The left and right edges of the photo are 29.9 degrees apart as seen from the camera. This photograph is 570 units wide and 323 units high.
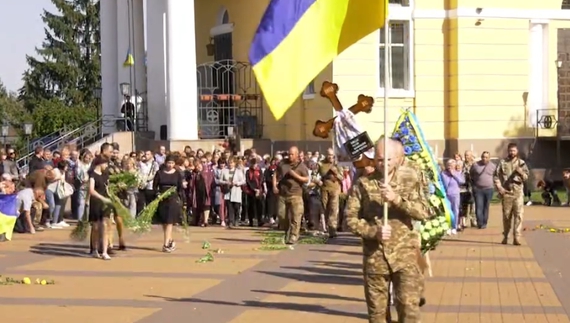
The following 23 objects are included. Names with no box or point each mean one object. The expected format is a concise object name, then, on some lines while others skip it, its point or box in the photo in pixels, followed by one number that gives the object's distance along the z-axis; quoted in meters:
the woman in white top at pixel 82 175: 23.55
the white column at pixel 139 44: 38.88
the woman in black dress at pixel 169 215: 18.08
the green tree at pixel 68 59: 68.12
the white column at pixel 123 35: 39.03
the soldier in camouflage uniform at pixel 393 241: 8.56
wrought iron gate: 33.94
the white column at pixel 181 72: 31.27
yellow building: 31.38
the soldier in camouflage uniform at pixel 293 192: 19.30
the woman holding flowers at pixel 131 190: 19.91
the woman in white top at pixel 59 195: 23.55
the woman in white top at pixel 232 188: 23.92
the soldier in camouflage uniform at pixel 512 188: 18.77
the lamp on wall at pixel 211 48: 39.08
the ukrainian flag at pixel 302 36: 9.81
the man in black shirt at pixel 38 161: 24.09
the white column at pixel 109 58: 40.06
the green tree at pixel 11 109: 70.97
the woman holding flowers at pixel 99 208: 17.38
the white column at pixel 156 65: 35.38
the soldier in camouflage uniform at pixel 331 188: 20.85
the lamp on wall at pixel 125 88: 35.75
